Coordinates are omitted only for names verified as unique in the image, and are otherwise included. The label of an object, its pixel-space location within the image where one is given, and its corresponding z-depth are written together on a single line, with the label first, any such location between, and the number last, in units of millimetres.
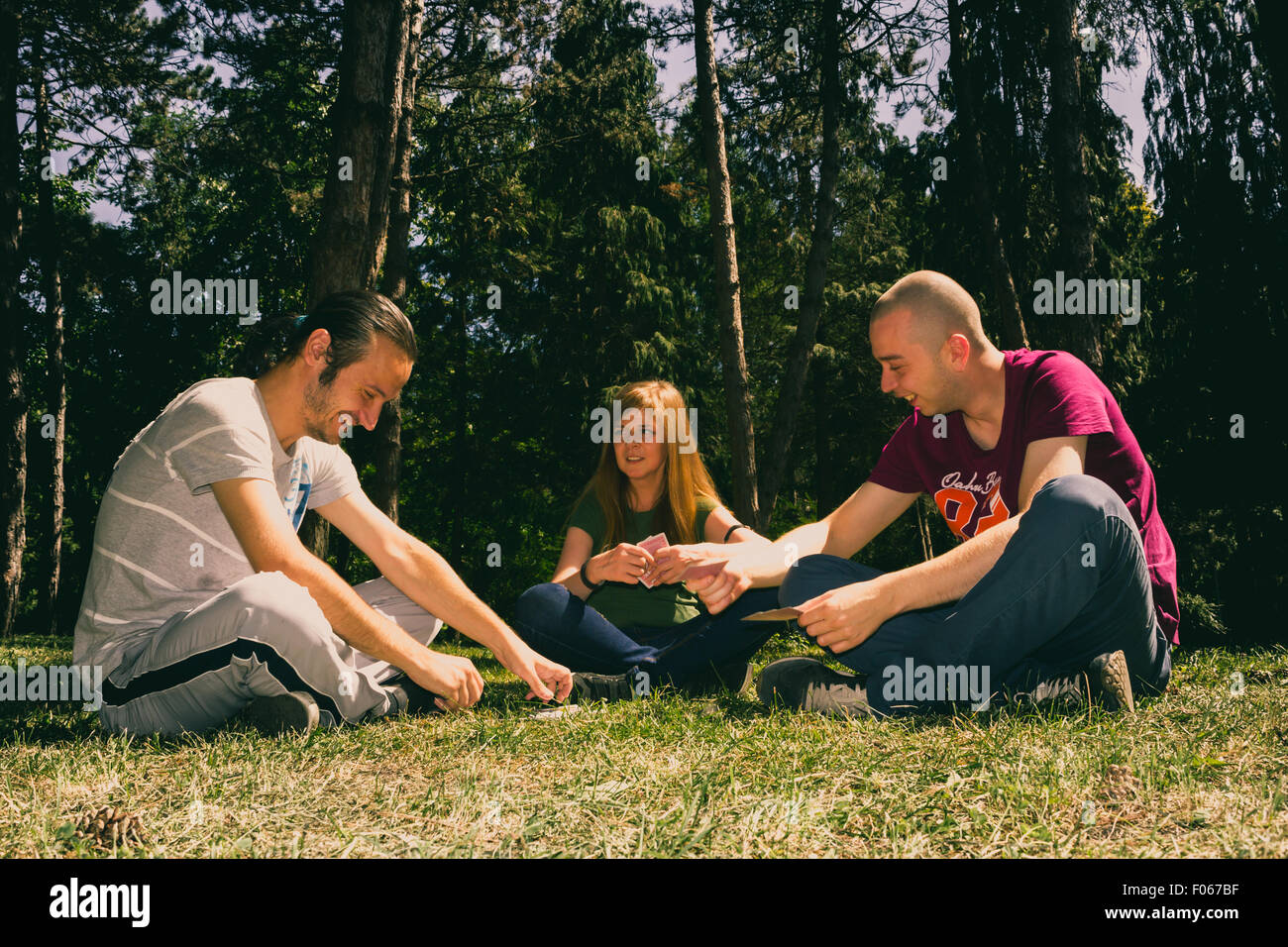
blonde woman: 4113
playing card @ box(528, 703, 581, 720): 3459
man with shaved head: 2867
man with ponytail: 3023
